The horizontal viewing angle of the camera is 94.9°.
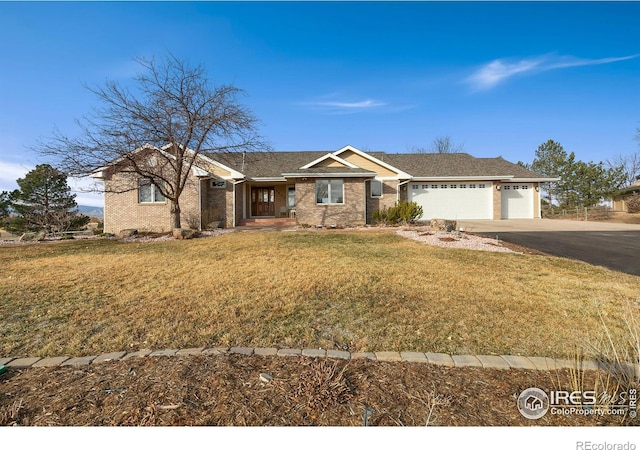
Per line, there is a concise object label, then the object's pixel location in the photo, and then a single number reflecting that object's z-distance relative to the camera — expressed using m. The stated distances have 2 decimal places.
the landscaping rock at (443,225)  12.60
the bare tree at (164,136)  12.48
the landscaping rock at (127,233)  13.53
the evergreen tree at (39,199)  17.76
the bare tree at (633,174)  34.28
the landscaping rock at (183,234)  12.33
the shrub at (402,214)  16.02
